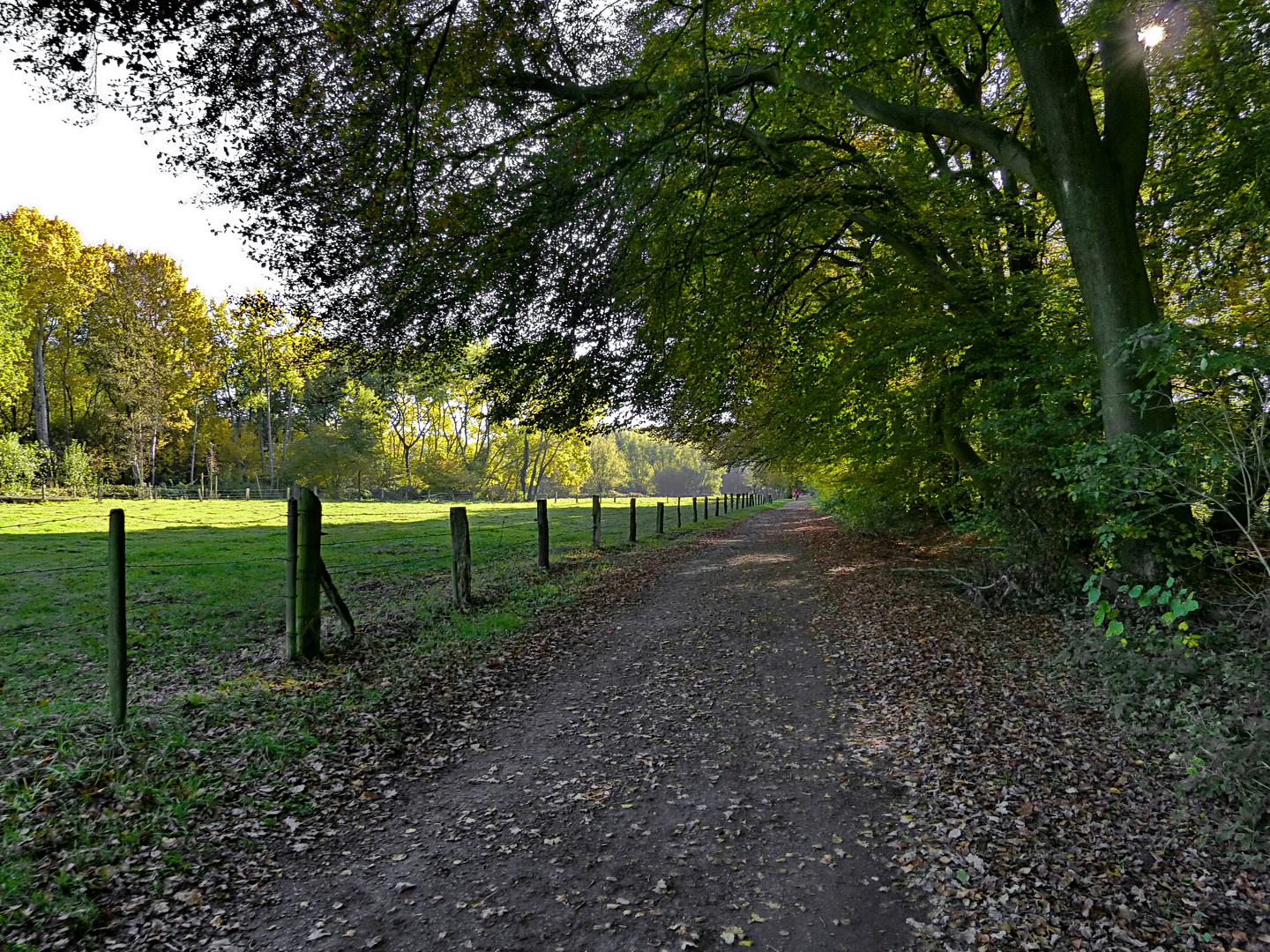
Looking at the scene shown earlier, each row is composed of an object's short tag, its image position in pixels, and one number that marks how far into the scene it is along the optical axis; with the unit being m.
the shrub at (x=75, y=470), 28.12
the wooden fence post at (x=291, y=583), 6.05
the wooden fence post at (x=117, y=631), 4.22
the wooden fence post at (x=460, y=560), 8.55
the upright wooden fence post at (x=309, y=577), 6.16
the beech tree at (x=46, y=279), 32.11
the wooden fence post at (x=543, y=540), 12.09
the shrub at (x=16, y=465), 24.34
